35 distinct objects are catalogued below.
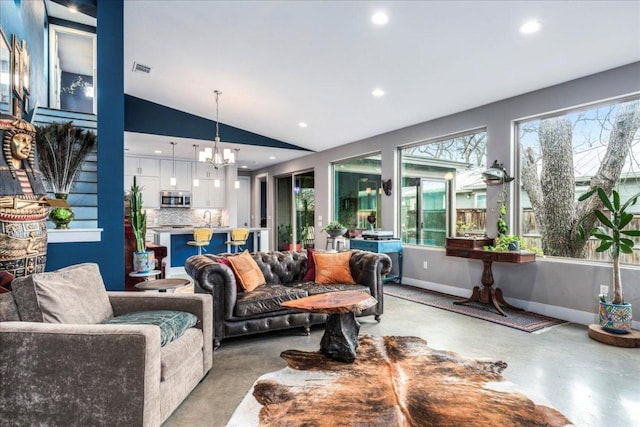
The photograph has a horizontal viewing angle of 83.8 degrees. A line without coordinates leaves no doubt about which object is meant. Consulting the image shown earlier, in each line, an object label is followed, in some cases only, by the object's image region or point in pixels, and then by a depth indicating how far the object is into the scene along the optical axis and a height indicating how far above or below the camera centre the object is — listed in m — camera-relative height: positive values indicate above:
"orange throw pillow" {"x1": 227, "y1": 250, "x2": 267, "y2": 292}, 3.52 -0.57
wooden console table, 4.12 -0.51
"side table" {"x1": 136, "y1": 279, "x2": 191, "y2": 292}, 3.17 -0.63
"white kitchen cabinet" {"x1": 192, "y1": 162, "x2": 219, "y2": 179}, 8.97 +1.11
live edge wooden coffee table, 2.65 -0.83
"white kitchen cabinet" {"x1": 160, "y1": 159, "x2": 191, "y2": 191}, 8.60 +0.97
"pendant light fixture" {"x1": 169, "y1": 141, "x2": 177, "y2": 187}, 8.36 +1.26
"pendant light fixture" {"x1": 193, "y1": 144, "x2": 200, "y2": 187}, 7.35 +1.42
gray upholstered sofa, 1.74 -0.78
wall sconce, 4.54 +0.52
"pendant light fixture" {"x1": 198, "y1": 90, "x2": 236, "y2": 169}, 5.56 +0.92
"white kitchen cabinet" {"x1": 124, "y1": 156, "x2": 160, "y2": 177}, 8.29 +1.14
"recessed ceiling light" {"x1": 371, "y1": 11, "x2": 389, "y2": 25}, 3.21 +1.81
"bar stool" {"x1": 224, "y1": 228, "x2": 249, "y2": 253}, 6.95 -0.42
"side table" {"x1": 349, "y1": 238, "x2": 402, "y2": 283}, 5.75 -0.52
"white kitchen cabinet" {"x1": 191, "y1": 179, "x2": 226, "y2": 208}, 8.99 +0.50
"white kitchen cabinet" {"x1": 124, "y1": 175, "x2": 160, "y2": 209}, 8.38 +0.63
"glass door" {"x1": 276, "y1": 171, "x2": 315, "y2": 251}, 8.88 +0.11
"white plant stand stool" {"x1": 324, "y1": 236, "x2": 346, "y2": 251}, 6.95 -0.53
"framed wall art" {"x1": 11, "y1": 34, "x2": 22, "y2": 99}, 2.66 +1.12
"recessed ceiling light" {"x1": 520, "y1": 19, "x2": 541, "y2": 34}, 3.04 +1.64
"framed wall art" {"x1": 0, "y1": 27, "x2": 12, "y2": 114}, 2.45 +0.98
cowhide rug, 1.98 -1.14
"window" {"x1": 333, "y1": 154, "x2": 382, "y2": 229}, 6.86 +0.50
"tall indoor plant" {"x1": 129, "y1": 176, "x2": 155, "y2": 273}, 3.56 -0.18
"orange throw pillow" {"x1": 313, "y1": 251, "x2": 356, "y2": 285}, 4.02 -0.61
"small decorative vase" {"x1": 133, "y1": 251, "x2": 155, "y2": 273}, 3.56 -0.48
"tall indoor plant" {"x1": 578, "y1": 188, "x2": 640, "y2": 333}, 3.28 -0.33
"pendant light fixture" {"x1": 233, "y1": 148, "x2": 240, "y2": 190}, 7.80 +0.74
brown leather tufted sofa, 3.20 -0.76
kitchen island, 6.68 -0.58
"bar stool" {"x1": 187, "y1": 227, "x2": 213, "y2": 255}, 6.48 -0.39
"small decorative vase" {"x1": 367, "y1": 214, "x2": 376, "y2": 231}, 6.85 -0.11
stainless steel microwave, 8.50 +0.38
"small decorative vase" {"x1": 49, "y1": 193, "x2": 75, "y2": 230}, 3.21 -0.02
